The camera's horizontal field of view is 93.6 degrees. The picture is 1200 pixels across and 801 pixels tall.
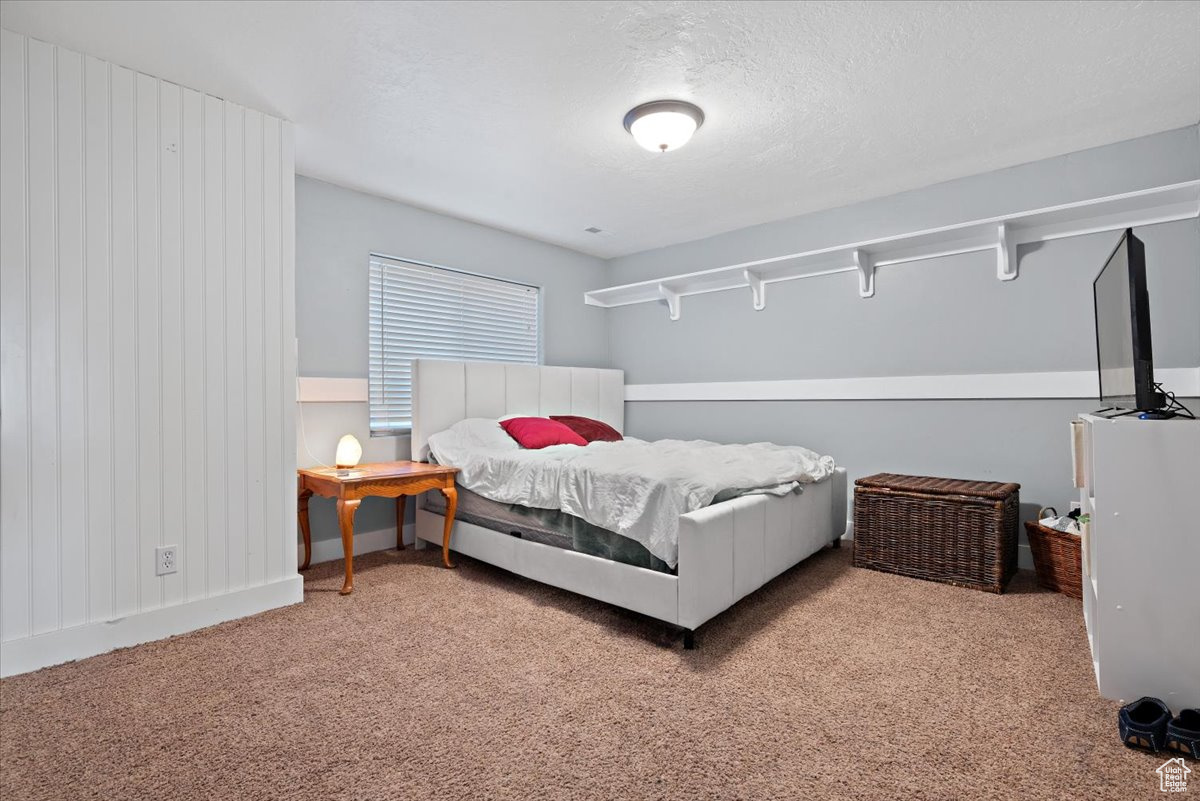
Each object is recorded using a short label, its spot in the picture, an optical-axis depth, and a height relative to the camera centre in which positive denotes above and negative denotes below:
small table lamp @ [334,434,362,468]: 3.10 -0.18
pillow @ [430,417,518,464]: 3.44 -0.13
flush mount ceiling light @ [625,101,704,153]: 2.48 +1.30
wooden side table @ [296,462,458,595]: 2.77 -0.35
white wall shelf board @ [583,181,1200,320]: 2.73 +0.96
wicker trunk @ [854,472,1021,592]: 2.75 -0.64
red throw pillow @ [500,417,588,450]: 3.49 -0.11
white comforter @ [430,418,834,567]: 2.28 -0.29
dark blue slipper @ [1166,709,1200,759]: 1.46 -0.88
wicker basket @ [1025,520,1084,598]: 2.60 -0.75
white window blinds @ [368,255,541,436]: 3.66 +0.67
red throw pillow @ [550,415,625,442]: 3.98 -0.11
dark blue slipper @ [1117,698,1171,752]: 1.48 -0.88
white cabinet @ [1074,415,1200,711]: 1.63 -0.47
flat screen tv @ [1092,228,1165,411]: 1.73 +0.23
